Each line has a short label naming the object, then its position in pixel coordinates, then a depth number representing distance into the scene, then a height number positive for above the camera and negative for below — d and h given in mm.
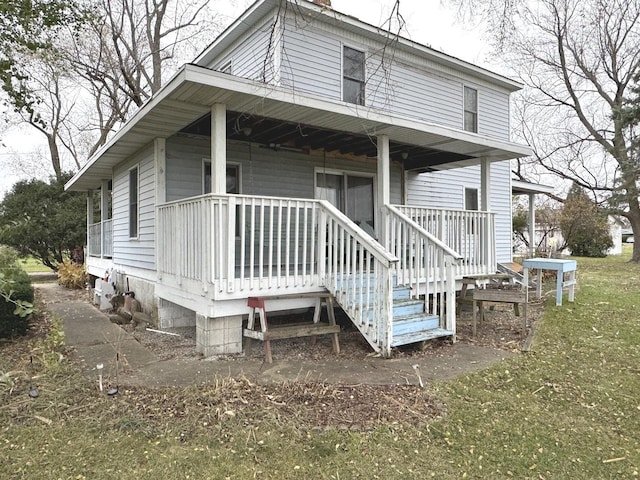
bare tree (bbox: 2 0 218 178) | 16922 +8087
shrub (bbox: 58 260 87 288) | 13539 -1078
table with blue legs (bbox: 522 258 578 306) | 7934 -476
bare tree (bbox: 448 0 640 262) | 18484 +7220
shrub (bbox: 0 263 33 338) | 6035 -1088
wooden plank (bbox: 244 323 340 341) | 4976 -1080
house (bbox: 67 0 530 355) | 5098 +1281
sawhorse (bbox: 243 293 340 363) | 4996 -1064
